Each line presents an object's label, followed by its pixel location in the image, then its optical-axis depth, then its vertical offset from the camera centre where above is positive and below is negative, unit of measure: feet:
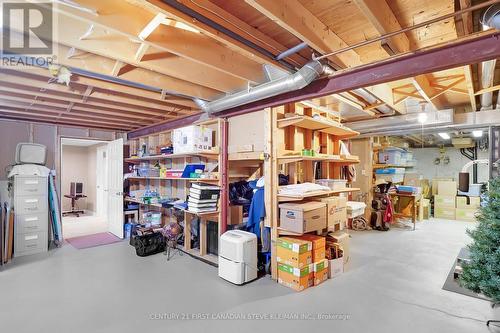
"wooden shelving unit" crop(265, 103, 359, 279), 10.66 +0.90
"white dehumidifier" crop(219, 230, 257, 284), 10.14 -3.65
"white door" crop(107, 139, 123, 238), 17.81 -1.45
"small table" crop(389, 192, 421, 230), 20.39 -2.87
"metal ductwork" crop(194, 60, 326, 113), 7.85 +2.78
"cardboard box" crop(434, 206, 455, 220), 24.36 -4.41
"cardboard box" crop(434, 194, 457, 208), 24.48 -3.25
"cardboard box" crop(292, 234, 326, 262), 10.25 -3.20
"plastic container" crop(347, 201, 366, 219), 13.62 -2.29
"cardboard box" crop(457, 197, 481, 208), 23.44 -3.26
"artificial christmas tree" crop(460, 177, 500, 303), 7.09 -2.47
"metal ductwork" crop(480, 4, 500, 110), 5.18 +3.15
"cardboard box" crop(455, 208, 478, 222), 23.40 -4.38
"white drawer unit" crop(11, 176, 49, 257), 14.06 -2.67
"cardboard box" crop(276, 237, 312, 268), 9.67 -3.30
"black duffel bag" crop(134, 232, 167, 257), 13.71 -4.23
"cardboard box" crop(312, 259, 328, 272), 10.23 -4.01
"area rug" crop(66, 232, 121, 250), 15.89 -4.87
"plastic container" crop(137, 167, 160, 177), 17.07 -0.35
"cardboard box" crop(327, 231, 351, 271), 11.69 -3.38
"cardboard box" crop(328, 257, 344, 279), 10.98 -4.38
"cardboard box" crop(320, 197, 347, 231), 10.80 -1.93
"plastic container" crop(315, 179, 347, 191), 11.98 -0.79
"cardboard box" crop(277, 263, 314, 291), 9.73 -4.28
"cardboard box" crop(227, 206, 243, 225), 12.80 -2.43
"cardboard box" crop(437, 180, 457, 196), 24.36 -2.00
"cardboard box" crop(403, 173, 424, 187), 27.68 -1.36
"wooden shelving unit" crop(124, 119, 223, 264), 12.98 -0.98
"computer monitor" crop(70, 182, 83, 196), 26.53 -2.21
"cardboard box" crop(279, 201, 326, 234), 9.52 -1.91
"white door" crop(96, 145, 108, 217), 26.66 -1.63
